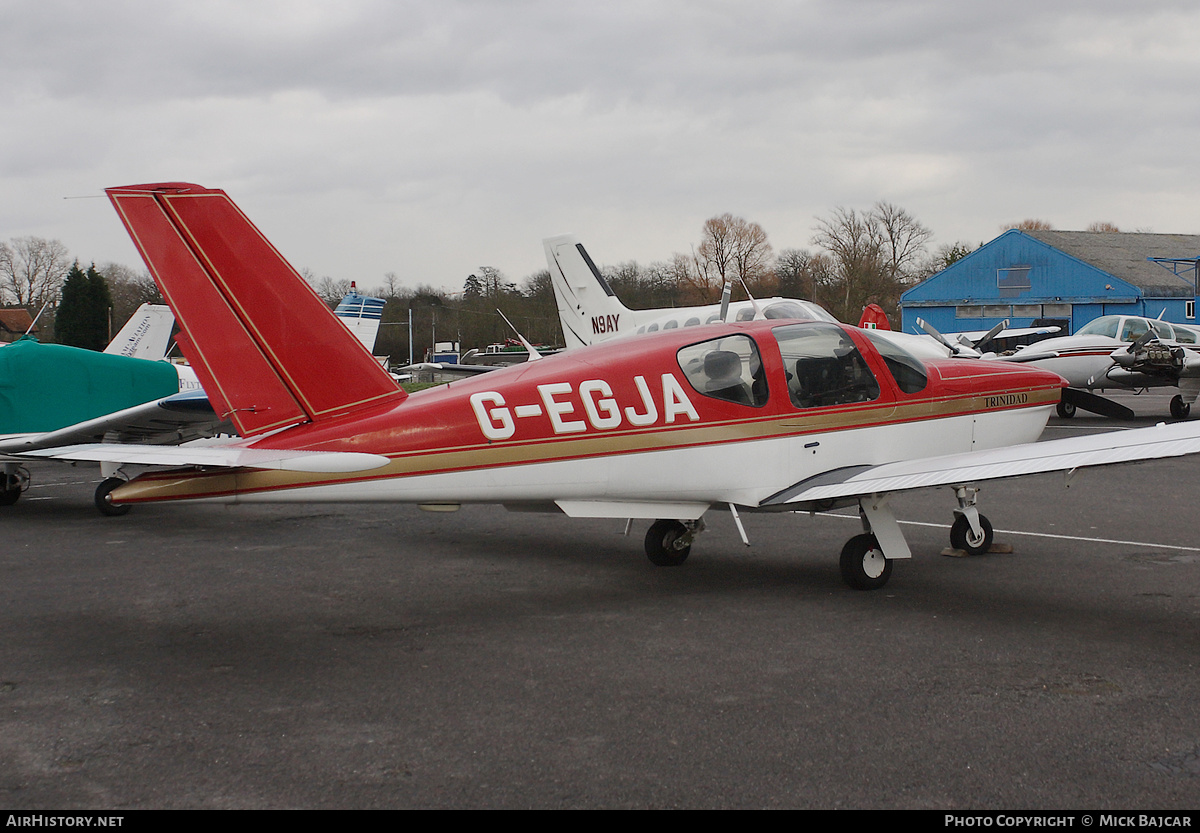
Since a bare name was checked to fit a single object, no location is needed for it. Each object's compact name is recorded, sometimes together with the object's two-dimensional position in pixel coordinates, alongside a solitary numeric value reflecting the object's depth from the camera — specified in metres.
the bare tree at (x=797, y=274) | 62.91
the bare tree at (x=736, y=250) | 65.38
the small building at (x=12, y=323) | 81.19
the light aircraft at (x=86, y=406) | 11.38
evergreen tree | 52.47
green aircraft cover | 11.46
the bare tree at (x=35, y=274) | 76.62
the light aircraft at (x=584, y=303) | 20.75
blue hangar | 48.03
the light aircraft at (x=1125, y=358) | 18.98
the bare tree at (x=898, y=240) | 72.05
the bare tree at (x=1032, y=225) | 85.19
